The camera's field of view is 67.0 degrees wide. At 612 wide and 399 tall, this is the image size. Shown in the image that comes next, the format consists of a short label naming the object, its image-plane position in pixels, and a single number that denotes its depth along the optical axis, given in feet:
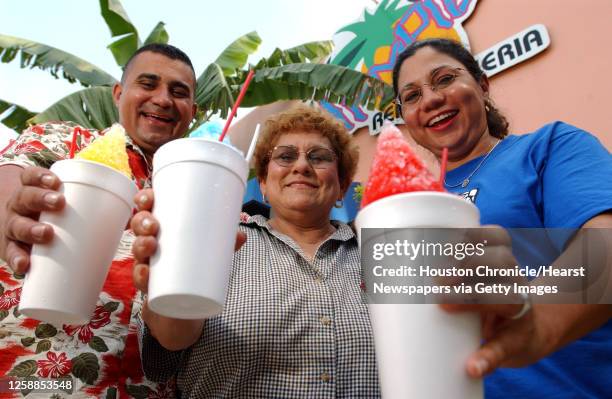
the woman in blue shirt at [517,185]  2.67
